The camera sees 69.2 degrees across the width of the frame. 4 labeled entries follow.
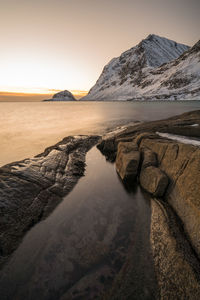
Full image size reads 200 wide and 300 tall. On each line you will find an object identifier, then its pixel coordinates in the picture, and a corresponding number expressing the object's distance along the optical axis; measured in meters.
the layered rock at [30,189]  4.67
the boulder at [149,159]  6.92
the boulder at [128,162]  7.30
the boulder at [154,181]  5.70
